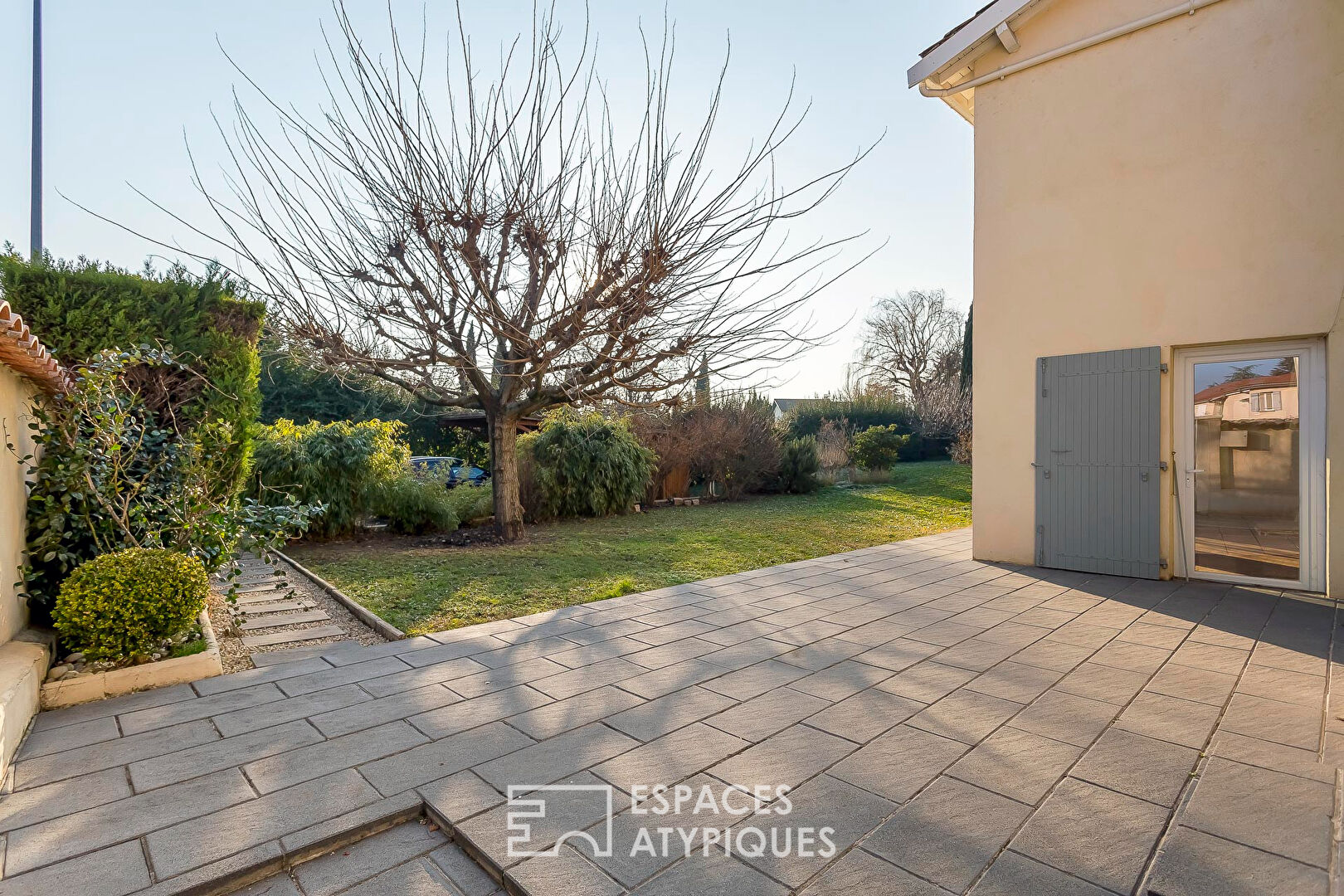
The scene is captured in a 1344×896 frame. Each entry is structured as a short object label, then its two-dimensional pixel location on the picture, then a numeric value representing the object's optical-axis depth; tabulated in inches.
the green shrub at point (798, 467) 583.5
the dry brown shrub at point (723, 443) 507.5
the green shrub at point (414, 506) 333.7
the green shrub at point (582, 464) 416.5
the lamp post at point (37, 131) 294.2
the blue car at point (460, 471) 526.6
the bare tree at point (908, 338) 1114.1
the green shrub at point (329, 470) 313.3
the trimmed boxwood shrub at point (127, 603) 127.5
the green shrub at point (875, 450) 650.8
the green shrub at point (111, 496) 144.5
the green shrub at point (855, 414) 818.2
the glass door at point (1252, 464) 205.0
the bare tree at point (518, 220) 219.8
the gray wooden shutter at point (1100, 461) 226.2
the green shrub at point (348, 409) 633.6
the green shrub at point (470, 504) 365.7
